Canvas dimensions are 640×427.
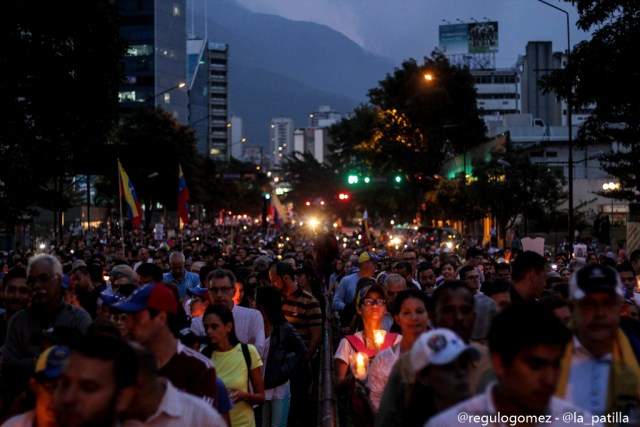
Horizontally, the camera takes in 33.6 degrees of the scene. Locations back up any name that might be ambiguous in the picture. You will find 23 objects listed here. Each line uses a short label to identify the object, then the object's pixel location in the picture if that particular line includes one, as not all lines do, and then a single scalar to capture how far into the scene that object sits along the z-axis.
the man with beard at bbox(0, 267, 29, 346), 8.98
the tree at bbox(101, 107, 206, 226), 64.75
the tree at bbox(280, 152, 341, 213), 116.88
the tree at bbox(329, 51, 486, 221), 69.25
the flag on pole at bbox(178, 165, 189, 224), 34.28
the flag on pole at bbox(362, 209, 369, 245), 47.08
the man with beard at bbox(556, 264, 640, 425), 4.78
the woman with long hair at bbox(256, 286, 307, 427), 9.80
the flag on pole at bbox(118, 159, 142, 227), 27.31
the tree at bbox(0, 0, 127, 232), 23.38
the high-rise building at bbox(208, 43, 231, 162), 194.27
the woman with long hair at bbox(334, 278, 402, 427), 7.16
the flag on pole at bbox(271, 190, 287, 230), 54.73
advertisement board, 148.12
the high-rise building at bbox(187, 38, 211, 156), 162.50
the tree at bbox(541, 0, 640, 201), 26.44
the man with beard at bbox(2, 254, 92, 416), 7.38
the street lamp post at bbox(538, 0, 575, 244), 31.58
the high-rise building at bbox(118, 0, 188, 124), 130.12
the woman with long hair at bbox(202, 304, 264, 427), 7.71
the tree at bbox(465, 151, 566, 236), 46.22
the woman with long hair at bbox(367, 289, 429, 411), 6.61
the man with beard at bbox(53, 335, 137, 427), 4.25
